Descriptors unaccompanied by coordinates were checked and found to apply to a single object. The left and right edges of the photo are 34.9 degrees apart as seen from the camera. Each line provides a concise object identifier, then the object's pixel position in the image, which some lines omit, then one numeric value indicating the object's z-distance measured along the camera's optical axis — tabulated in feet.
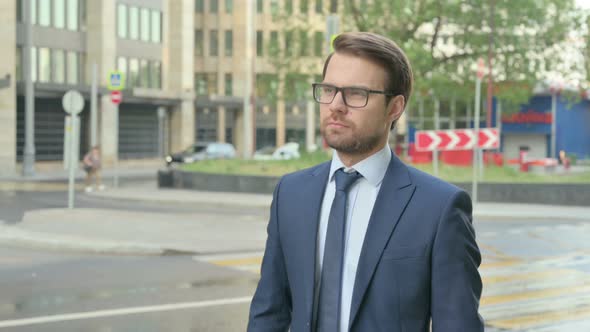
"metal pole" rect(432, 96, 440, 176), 116.16
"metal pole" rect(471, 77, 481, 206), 76.44
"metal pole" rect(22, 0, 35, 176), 129.25
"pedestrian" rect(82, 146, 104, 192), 99.71
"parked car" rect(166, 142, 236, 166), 151.33
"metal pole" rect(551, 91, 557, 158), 166.97
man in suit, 9.83
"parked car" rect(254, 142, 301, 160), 153.55
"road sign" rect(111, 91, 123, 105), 100.51
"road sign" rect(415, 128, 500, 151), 78.02
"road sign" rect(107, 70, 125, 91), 97.56
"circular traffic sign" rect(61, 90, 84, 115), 70.28
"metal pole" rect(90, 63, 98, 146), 111.29
